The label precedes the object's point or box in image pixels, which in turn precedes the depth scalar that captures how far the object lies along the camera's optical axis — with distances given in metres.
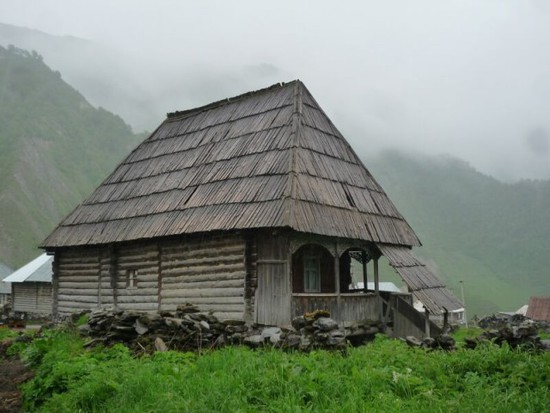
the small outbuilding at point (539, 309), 44.59
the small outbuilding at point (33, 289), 35.00
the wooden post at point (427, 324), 15.47
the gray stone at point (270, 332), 10.69
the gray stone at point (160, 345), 10.39
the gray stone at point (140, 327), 11.41
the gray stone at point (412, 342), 10.85
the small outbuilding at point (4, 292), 46.78
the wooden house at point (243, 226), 14.33
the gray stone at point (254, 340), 10.56
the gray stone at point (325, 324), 10.81
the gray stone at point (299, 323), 11.32
